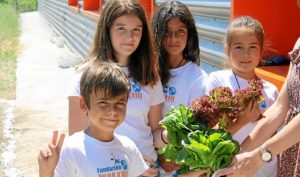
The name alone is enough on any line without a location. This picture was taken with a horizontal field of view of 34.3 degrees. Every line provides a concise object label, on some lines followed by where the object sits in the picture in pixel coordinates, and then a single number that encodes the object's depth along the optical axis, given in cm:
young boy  208
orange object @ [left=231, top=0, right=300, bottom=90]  296
